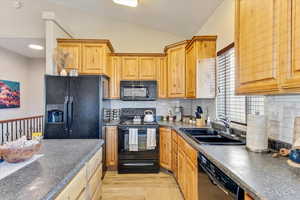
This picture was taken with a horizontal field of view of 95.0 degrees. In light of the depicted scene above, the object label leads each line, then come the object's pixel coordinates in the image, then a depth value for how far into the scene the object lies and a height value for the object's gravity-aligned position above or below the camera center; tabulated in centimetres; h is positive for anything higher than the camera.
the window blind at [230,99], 152 +1
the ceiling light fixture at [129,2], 221 +158
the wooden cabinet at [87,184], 84 -64
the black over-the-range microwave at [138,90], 283 +19
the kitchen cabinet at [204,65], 211 +53
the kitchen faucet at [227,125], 166 -31
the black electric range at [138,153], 249 -98
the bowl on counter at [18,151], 89 -35
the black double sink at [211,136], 150 -47
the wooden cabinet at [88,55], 255 +82
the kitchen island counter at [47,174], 64 -44
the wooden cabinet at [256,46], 87 +39
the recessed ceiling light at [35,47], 324 +126
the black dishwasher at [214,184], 79 -58
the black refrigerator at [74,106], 224 -12
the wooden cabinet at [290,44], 73 +31
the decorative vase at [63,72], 231 +45
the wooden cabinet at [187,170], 137 -82
